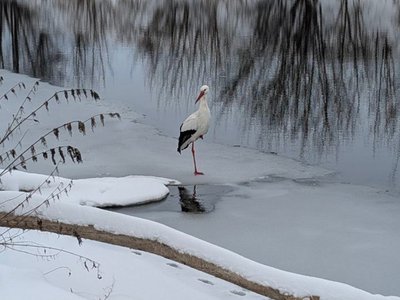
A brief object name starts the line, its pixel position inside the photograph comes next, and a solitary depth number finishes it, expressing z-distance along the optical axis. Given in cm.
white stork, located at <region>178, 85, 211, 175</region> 914
